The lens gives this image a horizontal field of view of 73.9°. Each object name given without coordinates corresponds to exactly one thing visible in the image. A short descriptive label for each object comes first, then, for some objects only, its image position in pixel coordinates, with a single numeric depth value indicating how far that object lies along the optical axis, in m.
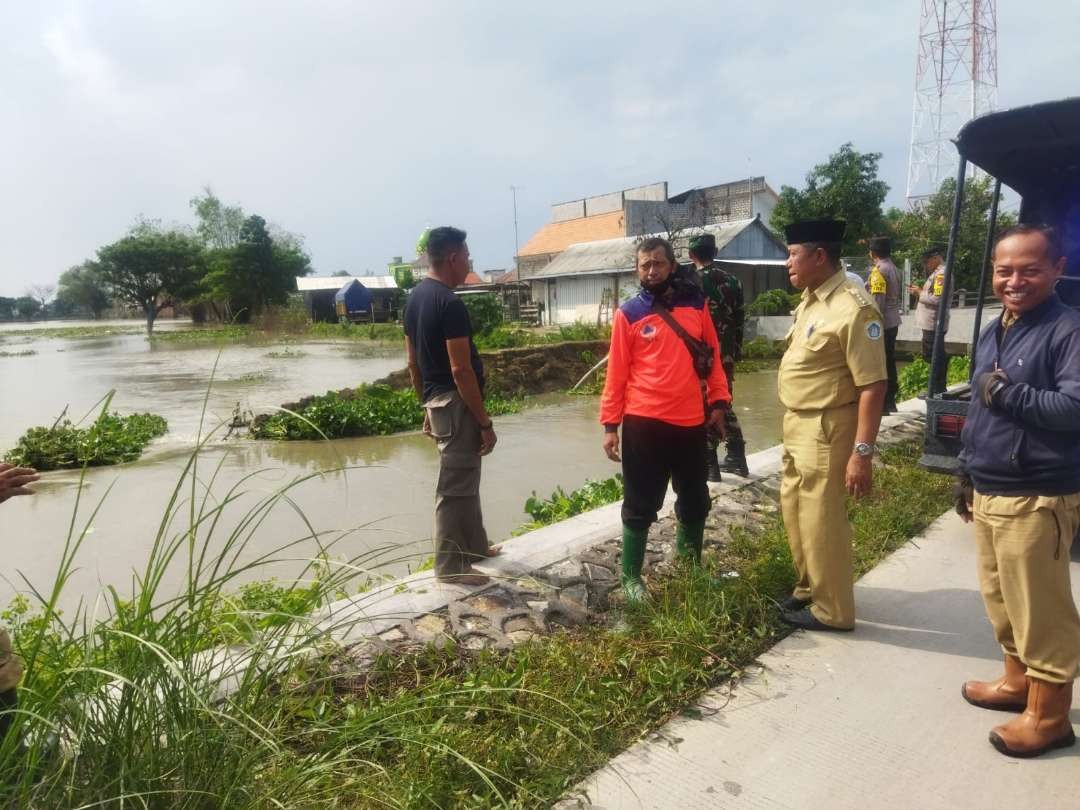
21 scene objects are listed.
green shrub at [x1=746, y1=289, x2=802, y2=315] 21.00
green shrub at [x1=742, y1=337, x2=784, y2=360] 17.72
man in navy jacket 2.16
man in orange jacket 3.32
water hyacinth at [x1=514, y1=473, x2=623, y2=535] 5.52
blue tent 42.59
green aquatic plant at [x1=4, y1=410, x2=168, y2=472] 8.33
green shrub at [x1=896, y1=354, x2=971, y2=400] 10.36
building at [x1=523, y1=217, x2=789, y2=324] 26.55
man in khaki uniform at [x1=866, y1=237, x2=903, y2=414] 7.18
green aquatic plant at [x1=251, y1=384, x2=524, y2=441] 9.81
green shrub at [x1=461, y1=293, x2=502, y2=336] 22.69
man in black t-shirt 3.55
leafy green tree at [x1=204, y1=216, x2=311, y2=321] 41.66
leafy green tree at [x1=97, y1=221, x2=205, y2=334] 46.44
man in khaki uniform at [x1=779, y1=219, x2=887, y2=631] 2.86
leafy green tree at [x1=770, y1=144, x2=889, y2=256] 30.09
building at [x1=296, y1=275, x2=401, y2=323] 42.88
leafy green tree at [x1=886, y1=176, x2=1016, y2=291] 22.06
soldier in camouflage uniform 5.21
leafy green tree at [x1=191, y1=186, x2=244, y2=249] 69.75
